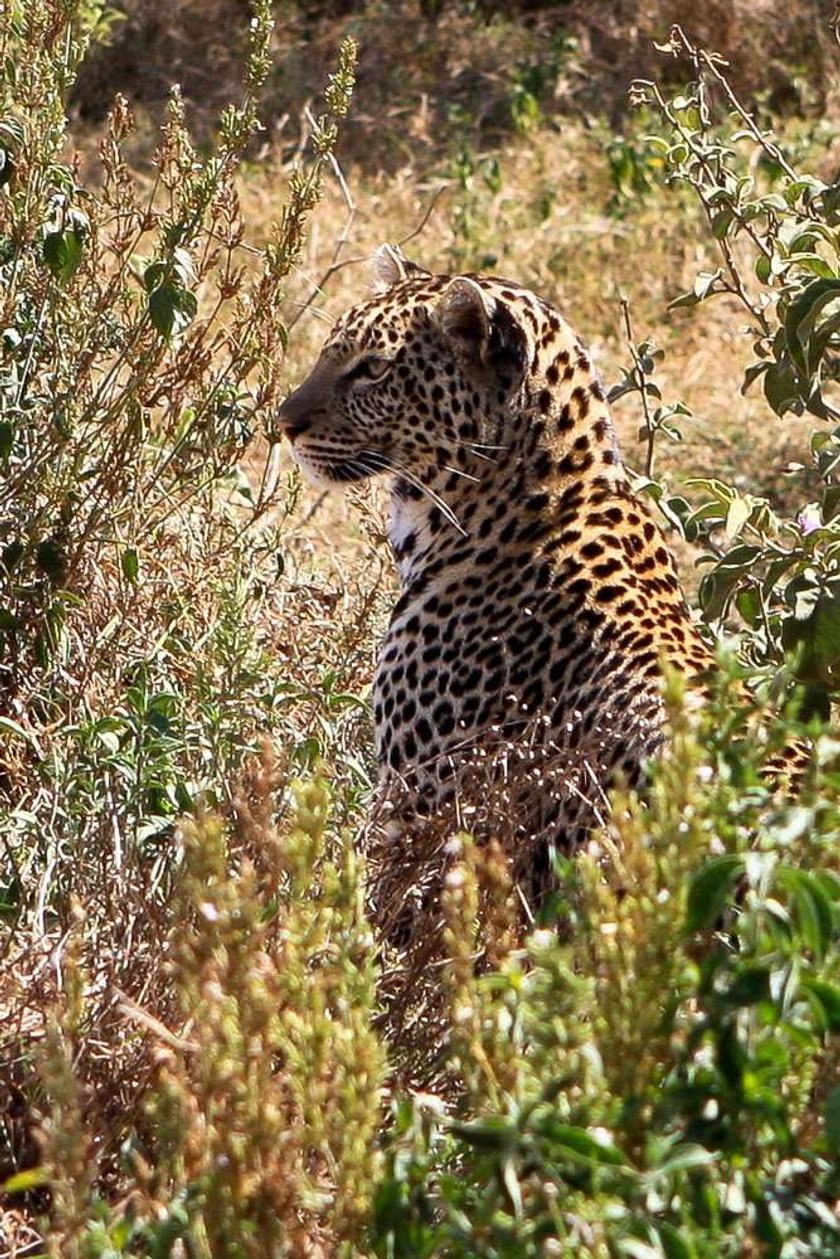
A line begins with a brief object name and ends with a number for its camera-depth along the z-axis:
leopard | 9.40
